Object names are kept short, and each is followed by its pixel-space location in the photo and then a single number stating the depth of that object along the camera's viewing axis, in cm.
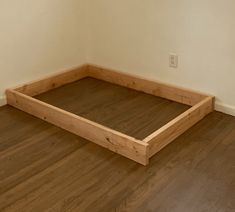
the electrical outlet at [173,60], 208
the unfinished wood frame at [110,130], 152
